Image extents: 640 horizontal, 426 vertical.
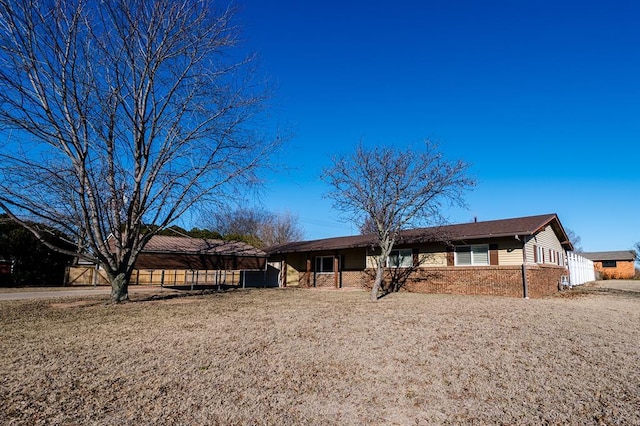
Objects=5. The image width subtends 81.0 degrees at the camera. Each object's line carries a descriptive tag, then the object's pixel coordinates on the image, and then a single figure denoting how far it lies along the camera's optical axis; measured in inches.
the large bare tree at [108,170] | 420.8
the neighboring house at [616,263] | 1822.1
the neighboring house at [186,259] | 803.4
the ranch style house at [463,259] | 618.2
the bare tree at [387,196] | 562.9
